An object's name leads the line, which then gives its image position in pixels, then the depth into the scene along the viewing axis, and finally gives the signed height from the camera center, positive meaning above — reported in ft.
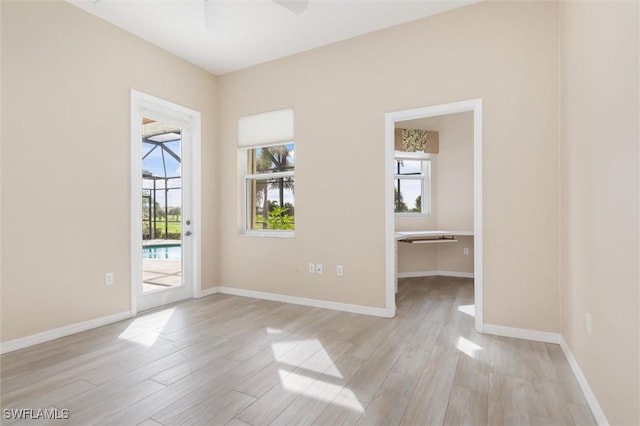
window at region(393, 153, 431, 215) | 19.63 +1.60
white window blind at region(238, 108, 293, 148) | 13.93 +3.77
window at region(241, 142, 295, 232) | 14.32 +1.17
